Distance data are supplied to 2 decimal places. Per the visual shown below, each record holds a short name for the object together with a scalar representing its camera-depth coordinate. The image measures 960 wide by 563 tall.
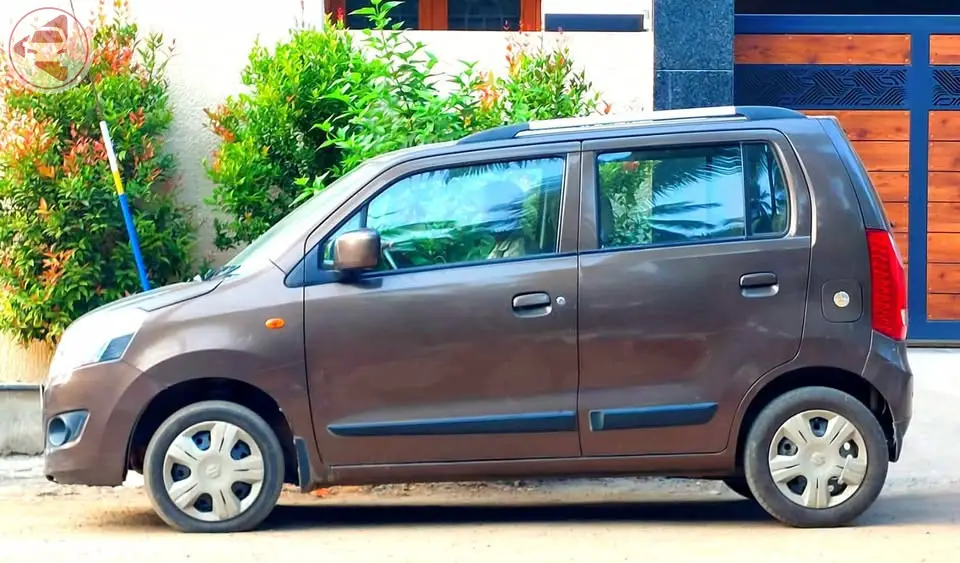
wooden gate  10.73
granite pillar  10.33
